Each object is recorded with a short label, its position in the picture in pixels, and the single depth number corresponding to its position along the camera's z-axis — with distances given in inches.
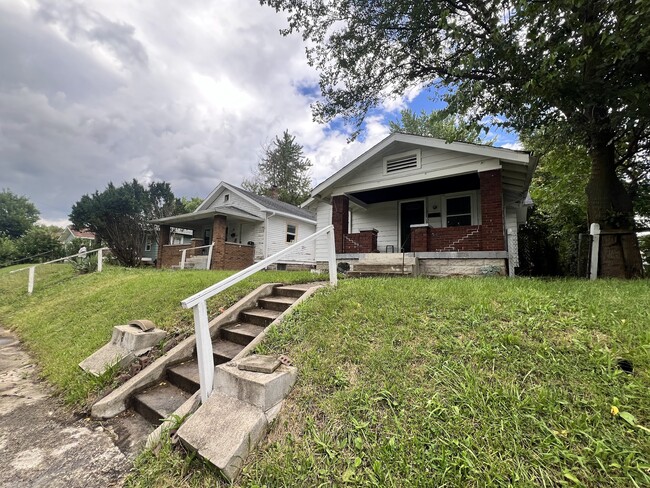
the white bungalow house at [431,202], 287.3
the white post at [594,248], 254.2
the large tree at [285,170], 1244.5
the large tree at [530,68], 180.5
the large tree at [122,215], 655.1
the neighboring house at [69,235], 1539.1
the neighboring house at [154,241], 739.3
